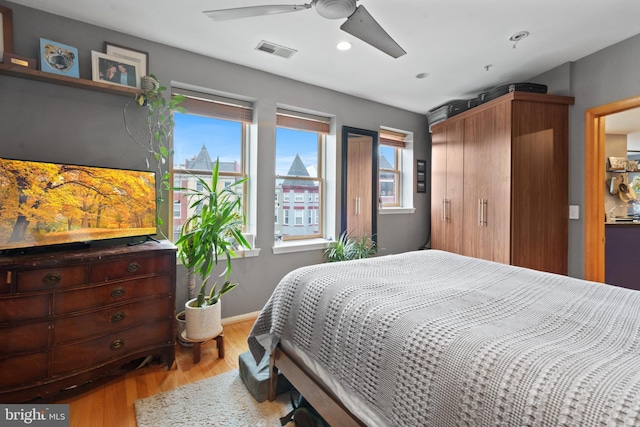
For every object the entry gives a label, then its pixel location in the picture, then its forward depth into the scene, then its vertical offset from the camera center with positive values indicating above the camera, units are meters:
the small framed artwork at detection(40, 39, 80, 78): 1.99 +1.08
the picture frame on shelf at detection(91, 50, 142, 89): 2.17 +1.10
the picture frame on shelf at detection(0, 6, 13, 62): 1.89 +1.20
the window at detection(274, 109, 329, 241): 3.31 +0.49
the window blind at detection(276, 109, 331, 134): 3.25 +1.07
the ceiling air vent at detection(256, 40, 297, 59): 2.49 +1.45
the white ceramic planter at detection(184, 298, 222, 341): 2.19 -0.84
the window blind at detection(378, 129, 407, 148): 4.14 +1.09
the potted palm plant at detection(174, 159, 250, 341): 2.20 -0.30
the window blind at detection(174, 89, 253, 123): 2.72 +1.05
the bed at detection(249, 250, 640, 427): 0.70 -0.41
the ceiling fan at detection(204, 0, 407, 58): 1.57 +1.13
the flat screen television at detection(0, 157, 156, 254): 1.67 +0.05
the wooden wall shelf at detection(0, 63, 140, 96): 1.85 +0.92
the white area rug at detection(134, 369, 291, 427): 1.59 -1.15
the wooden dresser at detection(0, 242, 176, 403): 1.55 -0.62
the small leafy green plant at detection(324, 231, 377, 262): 3.40 -0.44
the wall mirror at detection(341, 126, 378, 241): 3.60 +0.40
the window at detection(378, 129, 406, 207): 4.18 +0.68
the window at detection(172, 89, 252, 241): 2.73 +0.71
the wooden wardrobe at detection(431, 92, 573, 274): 2.82 +0.33
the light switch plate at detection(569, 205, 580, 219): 2.80 +0.01
